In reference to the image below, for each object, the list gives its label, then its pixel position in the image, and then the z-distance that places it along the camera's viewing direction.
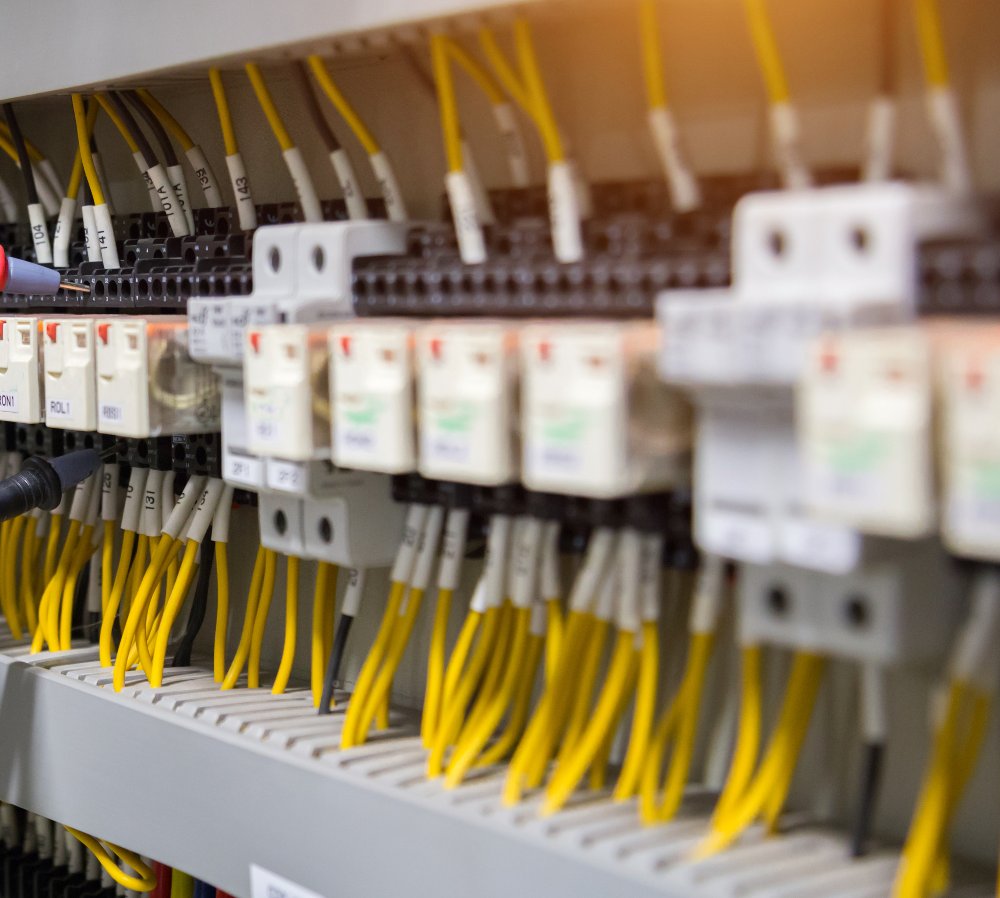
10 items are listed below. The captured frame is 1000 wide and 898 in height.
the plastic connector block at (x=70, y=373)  0.63
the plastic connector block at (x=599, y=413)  0.54
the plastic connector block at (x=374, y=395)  0.57
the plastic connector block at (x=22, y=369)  0.65
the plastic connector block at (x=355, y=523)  0.61
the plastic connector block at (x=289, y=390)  0.58
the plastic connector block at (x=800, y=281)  0.52
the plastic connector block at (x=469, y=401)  0.55
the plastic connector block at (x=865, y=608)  0.53
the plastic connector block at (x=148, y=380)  0.62
